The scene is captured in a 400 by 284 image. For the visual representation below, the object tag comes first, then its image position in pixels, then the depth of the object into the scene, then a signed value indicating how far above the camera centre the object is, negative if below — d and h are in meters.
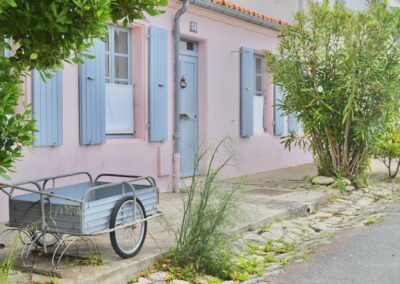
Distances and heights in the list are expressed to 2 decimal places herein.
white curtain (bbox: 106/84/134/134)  8.20 +0.32
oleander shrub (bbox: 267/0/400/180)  9.20 +0.93
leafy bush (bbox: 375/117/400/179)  10.79 -0.35
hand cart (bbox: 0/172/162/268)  4.41 -0.74
